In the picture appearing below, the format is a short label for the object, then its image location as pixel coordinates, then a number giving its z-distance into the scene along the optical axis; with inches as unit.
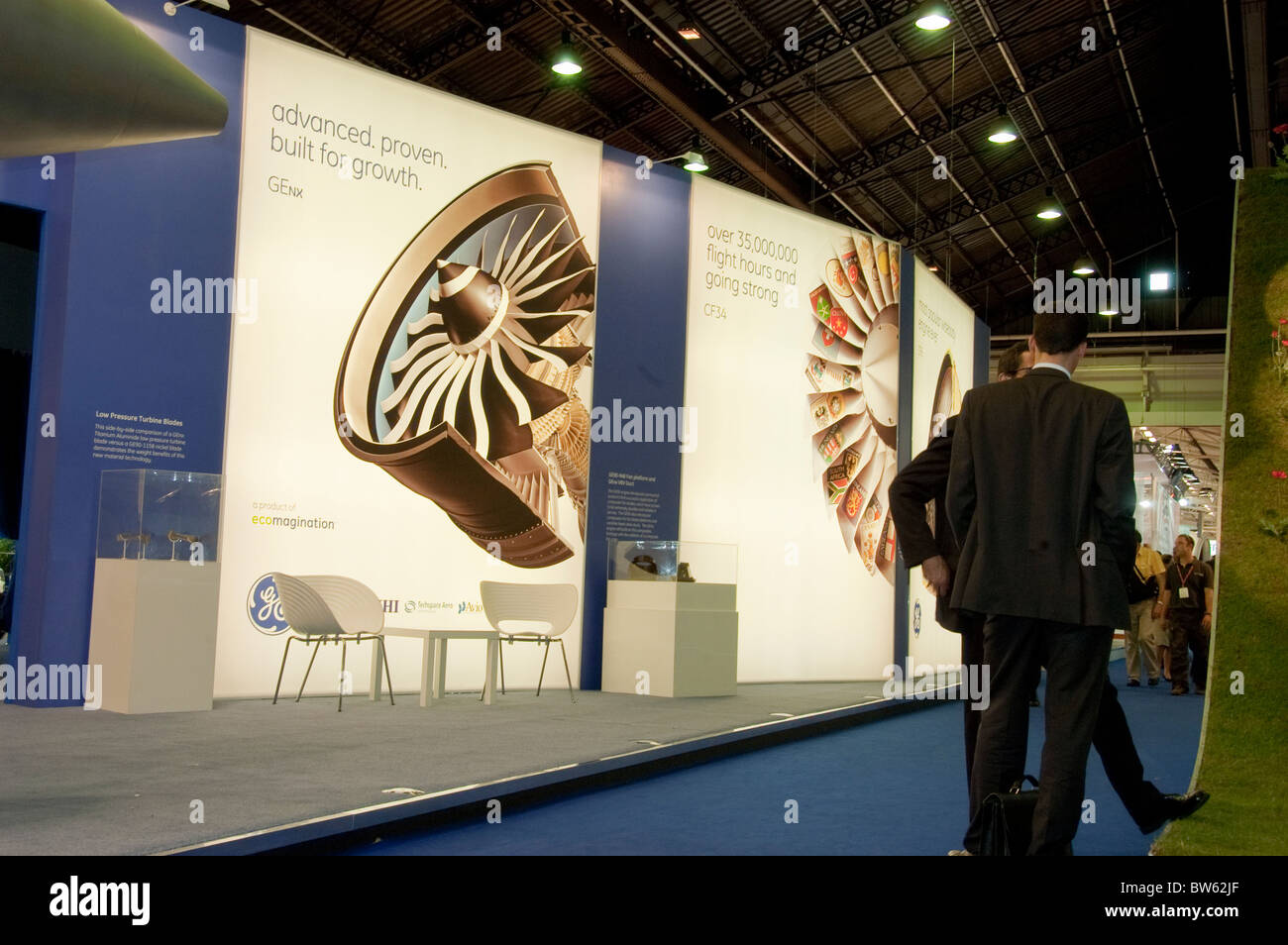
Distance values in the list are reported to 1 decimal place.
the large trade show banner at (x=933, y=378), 467.5
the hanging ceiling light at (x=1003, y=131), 545.6
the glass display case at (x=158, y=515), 239.1
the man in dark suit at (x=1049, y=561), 107.7
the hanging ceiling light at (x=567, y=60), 412.5
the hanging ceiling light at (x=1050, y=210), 671.8
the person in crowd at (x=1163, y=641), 437.2
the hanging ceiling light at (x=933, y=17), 429.4
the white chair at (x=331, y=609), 250.5
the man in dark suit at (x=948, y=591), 119.7
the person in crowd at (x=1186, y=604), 415.2
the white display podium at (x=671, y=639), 314.2
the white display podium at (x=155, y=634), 234.4
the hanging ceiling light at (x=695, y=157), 470.5
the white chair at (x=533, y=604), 293.7
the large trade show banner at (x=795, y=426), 372.8
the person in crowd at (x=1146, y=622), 434.9
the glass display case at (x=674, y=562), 321.7
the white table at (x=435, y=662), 261.1
